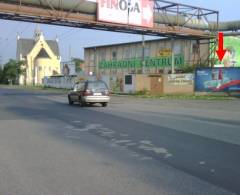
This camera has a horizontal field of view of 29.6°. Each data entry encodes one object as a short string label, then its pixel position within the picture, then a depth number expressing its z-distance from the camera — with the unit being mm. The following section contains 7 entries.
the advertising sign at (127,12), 38656
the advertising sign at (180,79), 44794
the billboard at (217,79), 40656
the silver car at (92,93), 28109
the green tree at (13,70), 129000
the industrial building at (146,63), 47378
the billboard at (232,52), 65688
